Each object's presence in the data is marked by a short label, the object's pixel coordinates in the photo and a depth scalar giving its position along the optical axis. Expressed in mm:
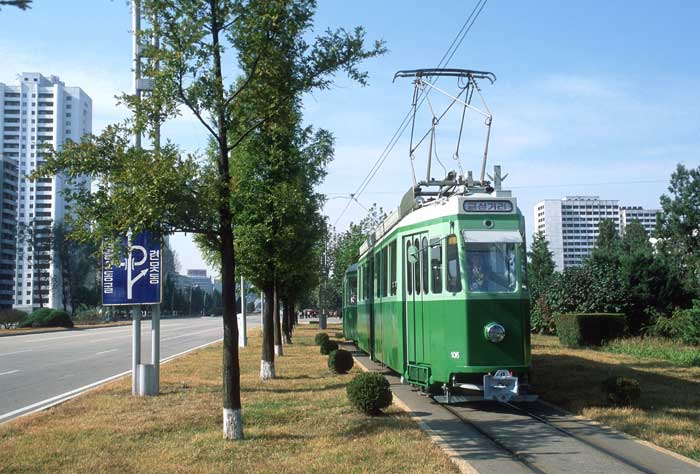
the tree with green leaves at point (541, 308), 34094
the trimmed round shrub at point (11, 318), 59775
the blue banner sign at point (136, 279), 13881
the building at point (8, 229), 119000
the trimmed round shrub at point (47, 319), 58719
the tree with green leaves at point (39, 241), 100375
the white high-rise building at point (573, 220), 164250
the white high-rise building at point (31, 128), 148750
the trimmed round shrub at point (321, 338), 24703
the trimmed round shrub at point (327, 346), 22747
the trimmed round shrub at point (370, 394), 10695
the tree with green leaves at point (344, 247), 43625
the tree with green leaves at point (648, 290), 29453
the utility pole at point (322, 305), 49253
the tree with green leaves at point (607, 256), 31531
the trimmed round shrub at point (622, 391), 11500
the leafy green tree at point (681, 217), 43750
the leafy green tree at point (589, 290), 29641
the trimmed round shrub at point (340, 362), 16844
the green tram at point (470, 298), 10906
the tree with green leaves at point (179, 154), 8836
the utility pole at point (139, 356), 13617
